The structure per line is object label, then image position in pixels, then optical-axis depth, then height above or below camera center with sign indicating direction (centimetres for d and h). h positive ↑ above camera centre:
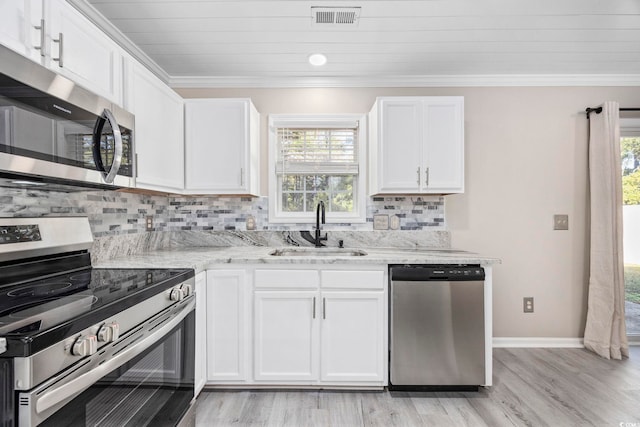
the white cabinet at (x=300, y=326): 216 -73
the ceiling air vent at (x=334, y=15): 197 +122
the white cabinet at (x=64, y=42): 125 +74
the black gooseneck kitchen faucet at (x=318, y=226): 273 -10
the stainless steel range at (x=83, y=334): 84 -38
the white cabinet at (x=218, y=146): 257 +53
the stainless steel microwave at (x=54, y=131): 113 +33
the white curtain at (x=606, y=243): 271 -24
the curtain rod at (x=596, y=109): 280 +90
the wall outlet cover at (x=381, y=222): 290 -7
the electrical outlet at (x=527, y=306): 291 -80
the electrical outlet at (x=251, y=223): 292 -8
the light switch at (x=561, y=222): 292 -6
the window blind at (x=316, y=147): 299 +62
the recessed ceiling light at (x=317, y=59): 252 +120
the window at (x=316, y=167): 294 +42
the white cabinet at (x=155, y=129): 195 +57
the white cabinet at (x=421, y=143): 254 +55
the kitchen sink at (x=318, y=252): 258 -30
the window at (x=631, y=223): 297 -7
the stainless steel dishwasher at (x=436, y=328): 213 -74
